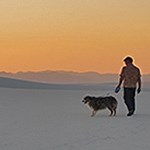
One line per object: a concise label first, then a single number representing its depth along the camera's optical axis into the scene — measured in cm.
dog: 1716
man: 1677
